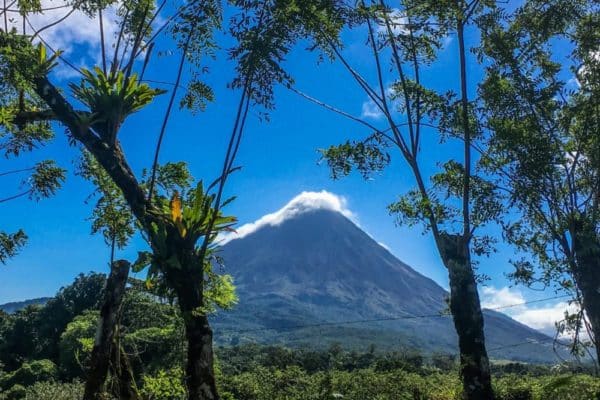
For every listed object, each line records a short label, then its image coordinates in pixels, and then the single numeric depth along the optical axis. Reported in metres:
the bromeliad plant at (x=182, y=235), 7.80
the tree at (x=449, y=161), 10.05
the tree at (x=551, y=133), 11.62
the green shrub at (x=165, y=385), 9.65
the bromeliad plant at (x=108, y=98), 8.75
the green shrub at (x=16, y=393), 26.69
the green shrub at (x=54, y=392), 17.69
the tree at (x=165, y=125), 7.67
